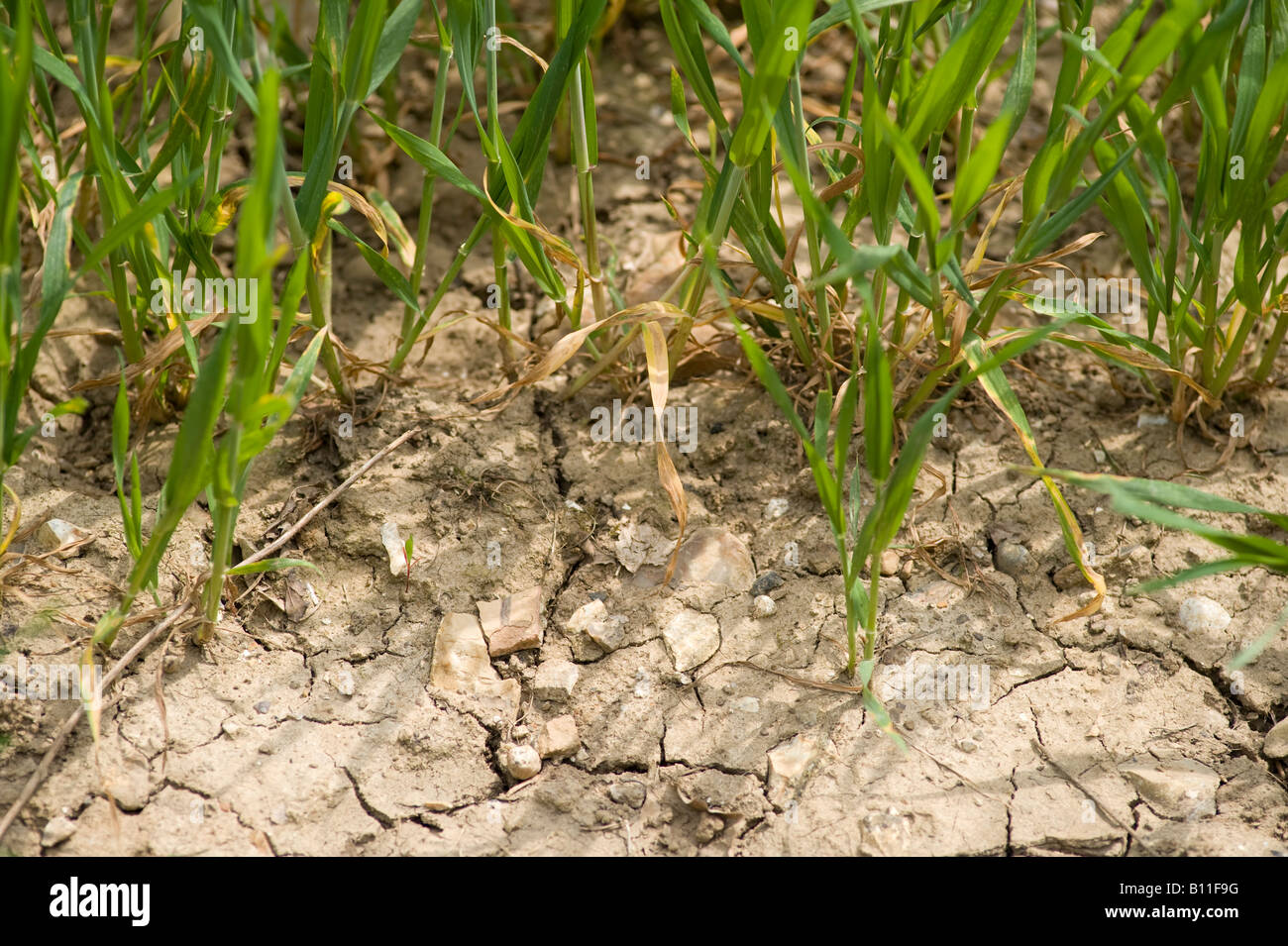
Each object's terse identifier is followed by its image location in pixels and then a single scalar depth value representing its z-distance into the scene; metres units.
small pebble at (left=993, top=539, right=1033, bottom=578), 1.14
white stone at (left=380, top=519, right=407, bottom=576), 1.13
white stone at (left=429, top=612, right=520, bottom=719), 1.10
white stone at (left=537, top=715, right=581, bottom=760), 1.08
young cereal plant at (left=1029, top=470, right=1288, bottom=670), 1.00
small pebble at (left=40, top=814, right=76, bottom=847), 1.04
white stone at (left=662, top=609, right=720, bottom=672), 1.11
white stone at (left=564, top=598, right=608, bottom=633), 1.12
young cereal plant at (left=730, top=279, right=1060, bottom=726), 1.01
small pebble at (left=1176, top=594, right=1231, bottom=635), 1.11
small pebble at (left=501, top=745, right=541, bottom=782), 1.07
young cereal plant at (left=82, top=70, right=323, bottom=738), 0.96
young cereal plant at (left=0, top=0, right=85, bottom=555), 0.98
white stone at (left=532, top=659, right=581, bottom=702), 1.10
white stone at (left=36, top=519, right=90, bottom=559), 1.12
